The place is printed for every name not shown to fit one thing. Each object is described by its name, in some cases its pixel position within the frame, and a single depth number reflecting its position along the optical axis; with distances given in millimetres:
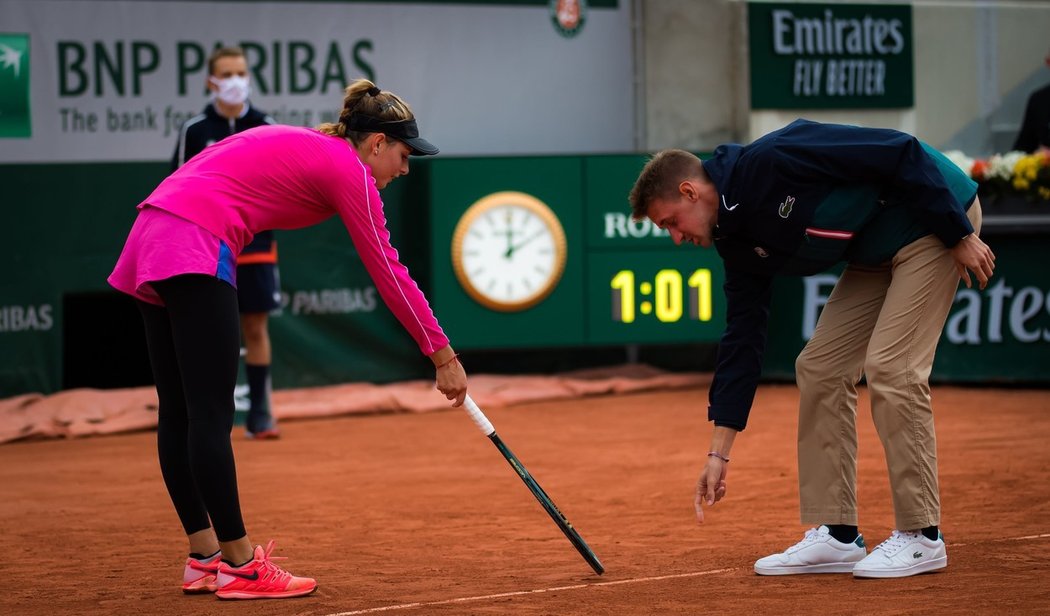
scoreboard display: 20719
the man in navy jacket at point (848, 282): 8961
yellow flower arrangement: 19984
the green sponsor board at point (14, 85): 20375
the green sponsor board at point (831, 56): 23297
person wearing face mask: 16797
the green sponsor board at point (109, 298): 19641
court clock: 20703
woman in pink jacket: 9078
